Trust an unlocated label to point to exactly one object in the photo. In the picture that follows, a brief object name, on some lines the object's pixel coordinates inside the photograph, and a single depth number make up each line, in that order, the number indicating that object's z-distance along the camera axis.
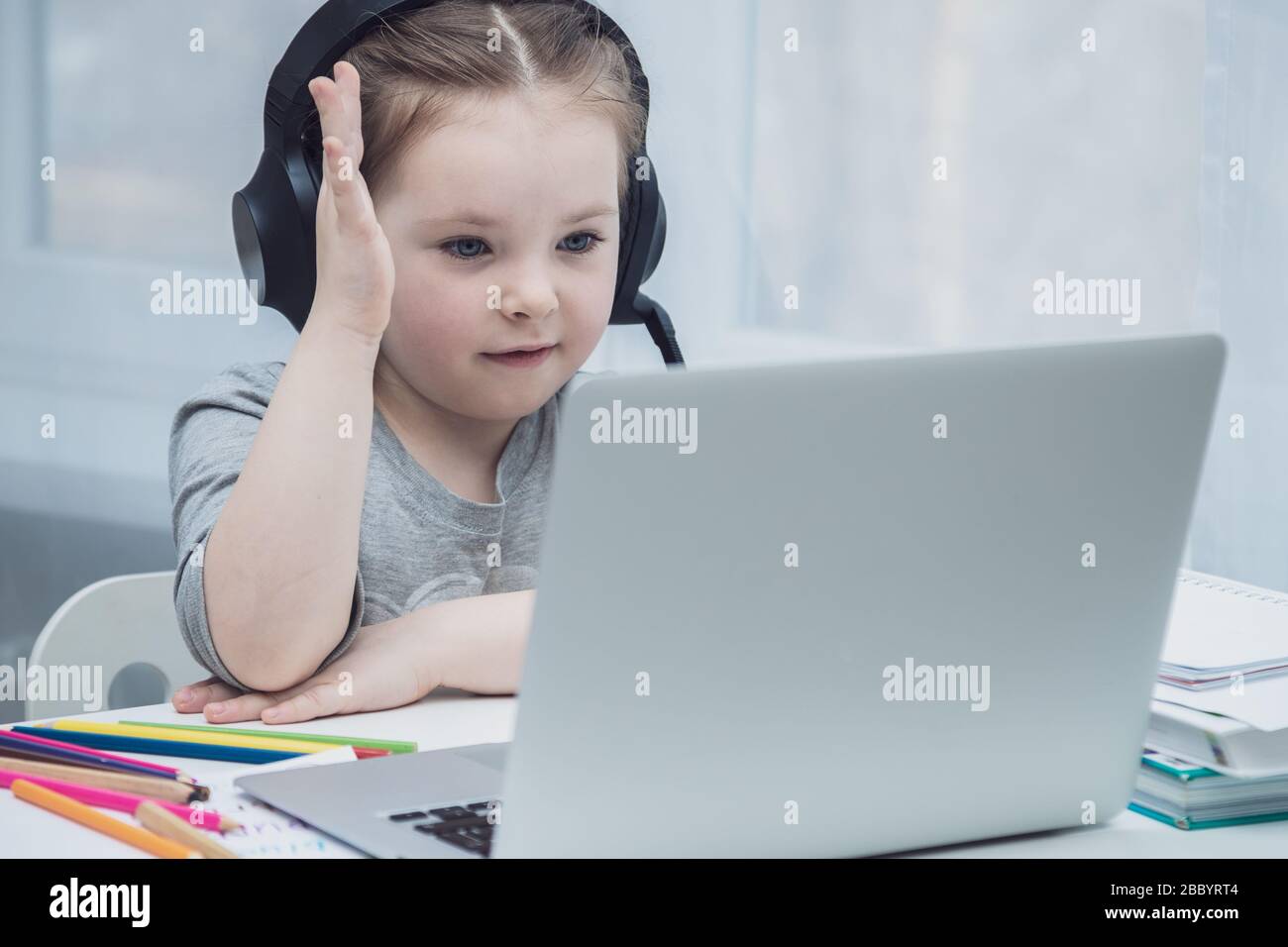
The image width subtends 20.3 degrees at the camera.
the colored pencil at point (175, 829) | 1.74
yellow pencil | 1.91
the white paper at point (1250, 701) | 1.84
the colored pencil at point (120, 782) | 1.80
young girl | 2.01
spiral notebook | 1.91
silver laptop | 1.65
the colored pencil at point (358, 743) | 1.90
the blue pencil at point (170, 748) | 1.89
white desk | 1.76
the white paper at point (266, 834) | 1.75
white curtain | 2.57
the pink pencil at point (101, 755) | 1.83
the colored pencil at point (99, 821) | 1.75
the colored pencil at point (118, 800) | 1.77
